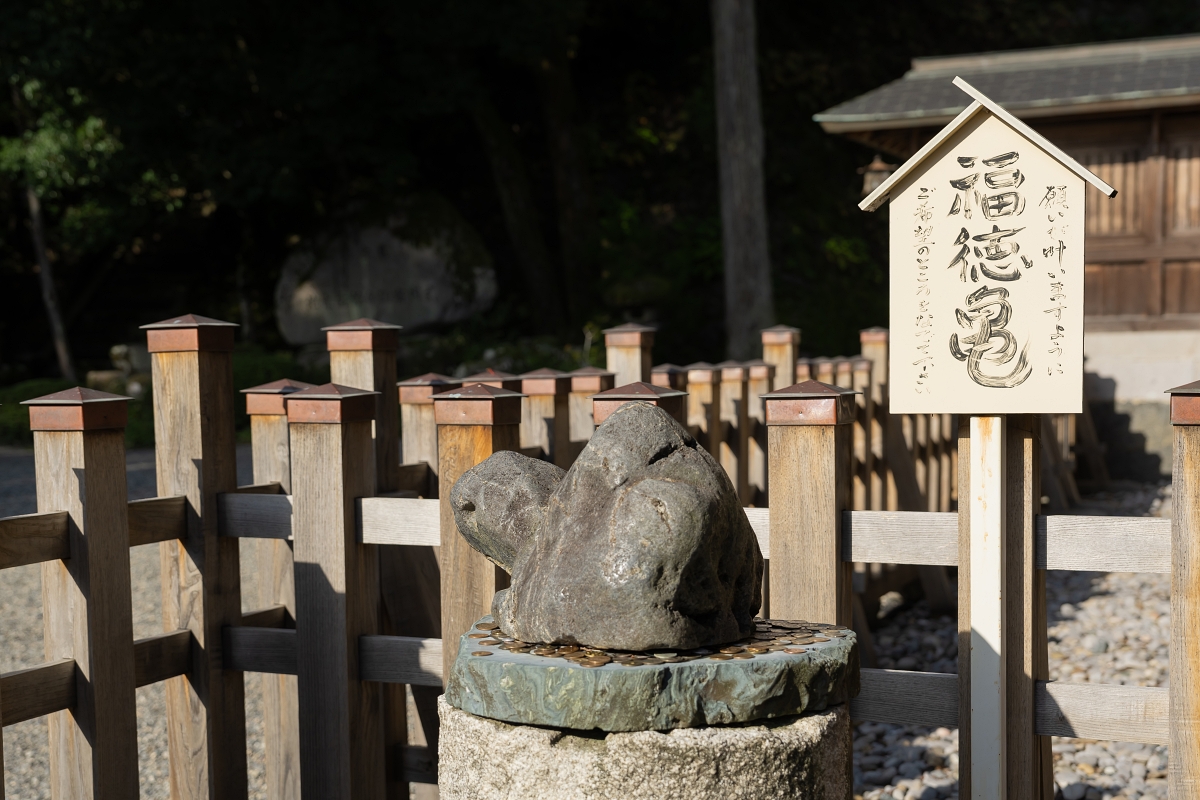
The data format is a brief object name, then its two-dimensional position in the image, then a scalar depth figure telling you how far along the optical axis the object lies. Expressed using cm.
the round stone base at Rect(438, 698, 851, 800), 198
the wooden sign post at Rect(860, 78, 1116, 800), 248
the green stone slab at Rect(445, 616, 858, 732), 197
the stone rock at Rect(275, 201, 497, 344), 1431
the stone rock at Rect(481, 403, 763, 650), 203
